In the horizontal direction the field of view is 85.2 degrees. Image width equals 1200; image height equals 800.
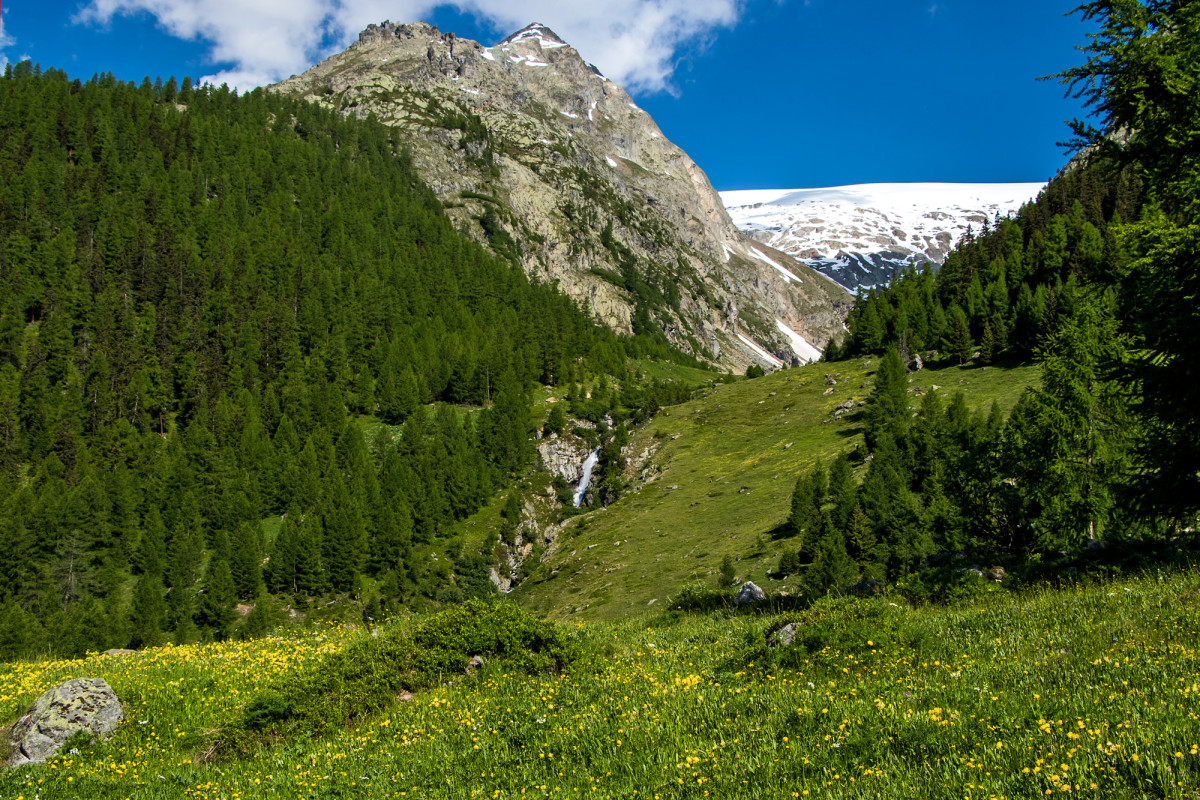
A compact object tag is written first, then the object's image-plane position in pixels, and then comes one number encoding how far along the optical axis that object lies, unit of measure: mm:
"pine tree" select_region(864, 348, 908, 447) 72438
